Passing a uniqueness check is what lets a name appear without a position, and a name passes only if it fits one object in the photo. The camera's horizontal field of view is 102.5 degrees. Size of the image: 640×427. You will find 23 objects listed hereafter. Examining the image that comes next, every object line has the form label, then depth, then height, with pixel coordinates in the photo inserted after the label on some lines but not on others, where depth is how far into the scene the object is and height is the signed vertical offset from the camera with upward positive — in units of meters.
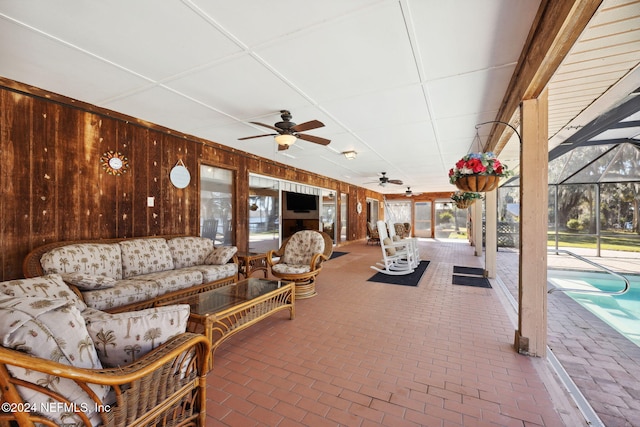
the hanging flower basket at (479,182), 2.63 +0.35
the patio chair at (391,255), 5.46 -0.91
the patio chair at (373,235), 10.10 -0.81
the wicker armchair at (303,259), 3.85 -0.75
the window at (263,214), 5.82 +0.01
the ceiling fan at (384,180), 7.60 +1.03
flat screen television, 8.45 +0.41
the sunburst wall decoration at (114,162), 3.31 +0.67
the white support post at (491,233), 4.79 -0.34
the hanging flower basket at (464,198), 5.64 +0.39
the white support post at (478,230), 7.07 -0.44
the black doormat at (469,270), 5.44 -1.23
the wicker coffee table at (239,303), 2.17 -0.89
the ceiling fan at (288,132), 2.99 +0.98
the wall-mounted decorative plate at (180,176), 4.11 +0.63
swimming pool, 3.57 -1.45
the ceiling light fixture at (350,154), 4.92 +1.18
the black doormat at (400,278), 4.76 -1.24
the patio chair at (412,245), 5.85 -0.71
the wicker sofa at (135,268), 2.54 -0.66
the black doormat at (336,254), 7.78 -1.25
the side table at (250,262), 4.33 -0.85
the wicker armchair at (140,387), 0.82 -0.73
